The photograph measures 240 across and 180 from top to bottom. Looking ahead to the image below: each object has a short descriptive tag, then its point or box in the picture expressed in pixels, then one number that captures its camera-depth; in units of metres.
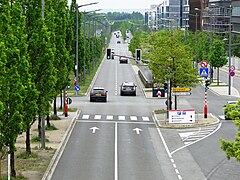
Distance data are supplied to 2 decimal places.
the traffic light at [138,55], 75.69
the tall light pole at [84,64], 77.54
